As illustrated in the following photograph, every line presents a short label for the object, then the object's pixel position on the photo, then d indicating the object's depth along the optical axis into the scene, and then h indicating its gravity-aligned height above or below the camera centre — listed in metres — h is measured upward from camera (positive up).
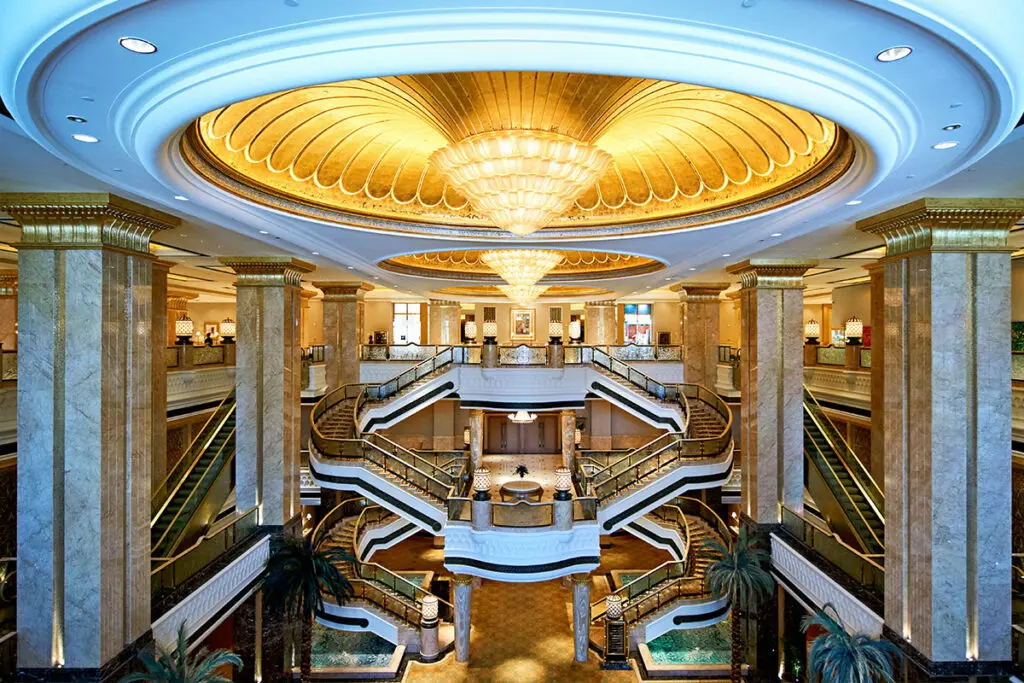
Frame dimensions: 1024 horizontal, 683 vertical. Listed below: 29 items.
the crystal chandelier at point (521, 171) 5.43 +1.67
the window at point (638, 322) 28.39 +0.86
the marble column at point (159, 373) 11.66 -0.72
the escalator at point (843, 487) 10.91 -3.03
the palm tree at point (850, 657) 6.91 -3.94
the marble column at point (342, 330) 17.81 +0.27
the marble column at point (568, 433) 18.94 -3.14
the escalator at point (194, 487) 10.48 -3.01
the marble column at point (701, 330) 17.92 +0.30
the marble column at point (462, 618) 13.77 -6.74
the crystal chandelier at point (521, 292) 13.98 +1.19
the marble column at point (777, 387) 11.55 -0.95
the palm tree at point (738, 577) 10.81 -4.51
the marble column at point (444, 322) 24.30 +0.72
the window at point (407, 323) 28.56 +0.78
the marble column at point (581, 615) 13.64 -6.62
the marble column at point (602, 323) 24.75 +0.71
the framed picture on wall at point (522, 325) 28.77 +0.70
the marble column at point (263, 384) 11.44 -0.92
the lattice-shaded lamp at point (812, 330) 24.27 +0.42
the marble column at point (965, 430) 6.59 -1.04
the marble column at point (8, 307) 15.30 +0.83
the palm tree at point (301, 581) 10.63 -4.58
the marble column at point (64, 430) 6.45 -1.06
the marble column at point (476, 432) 18.75 -3.10
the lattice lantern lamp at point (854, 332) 14.72 +0.21
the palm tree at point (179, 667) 6.57 -3.91
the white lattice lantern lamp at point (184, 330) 14.89 +0.21
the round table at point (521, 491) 14.80 -3.96
